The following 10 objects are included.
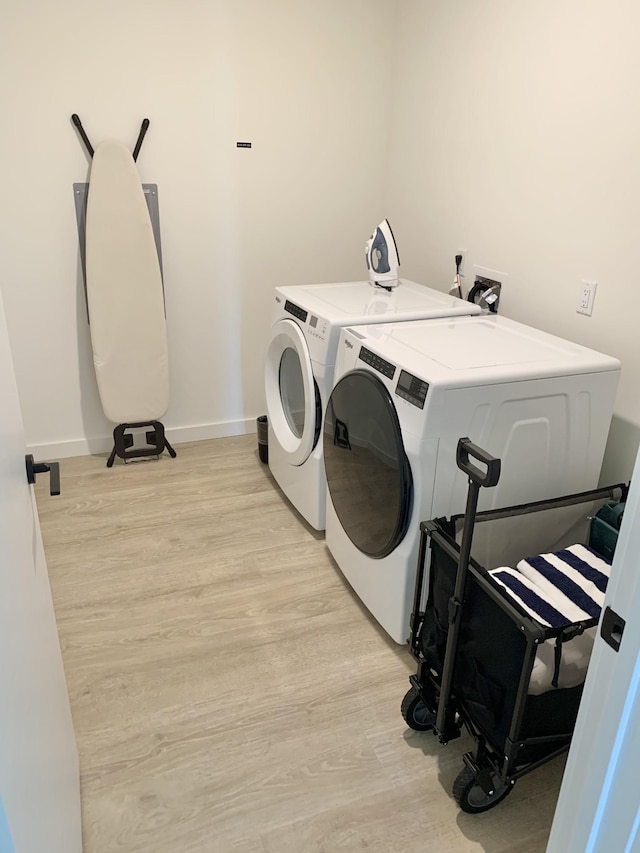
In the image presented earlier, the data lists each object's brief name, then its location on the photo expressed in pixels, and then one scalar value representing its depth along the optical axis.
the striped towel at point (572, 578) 1.49
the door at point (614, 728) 0.77
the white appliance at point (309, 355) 2.25
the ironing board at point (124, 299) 2.68
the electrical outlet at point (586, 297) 2.10
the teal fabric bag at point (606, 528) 1.75
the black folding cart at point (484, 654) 1.35
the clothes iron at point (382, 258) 2.61
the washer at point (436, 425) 1.70
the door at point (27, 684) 0.77
